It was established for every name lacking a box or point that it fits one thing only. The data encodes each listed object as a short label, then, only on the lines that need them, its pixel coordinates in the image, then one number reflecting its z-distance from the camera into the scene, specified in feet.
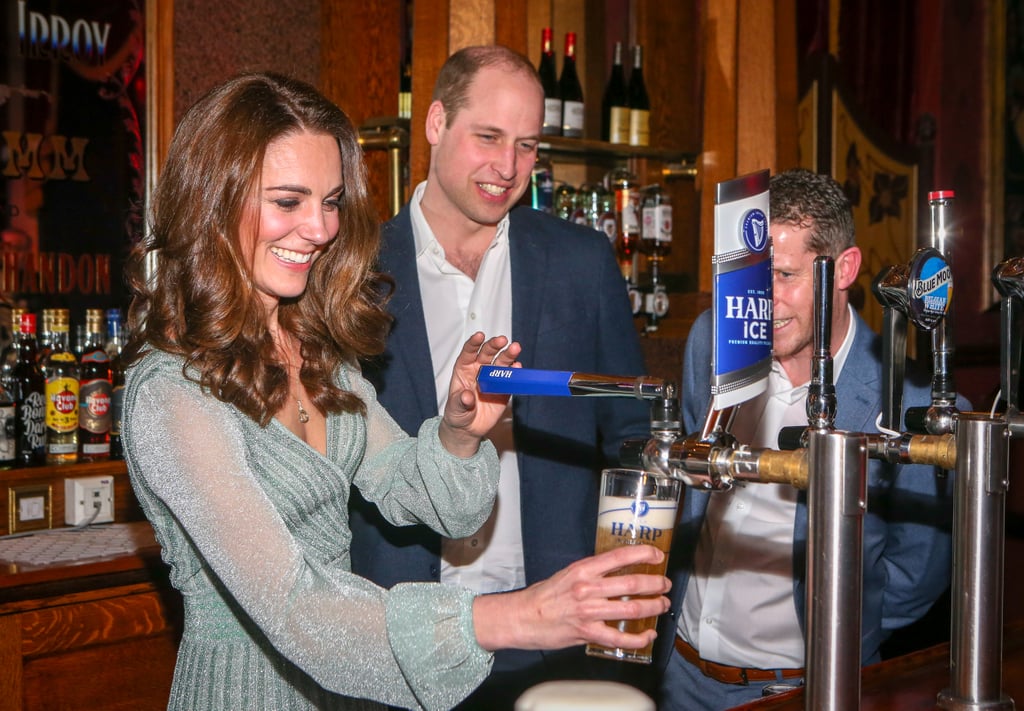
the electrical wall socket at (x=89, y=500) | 9.13
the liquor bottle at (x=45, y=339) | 9.41
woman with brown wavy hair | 4.08
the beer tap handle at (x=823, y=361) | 3.61
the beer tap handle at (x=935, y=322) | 3.96
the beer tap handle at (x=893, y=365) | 4.28
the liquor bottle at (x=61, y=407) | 9.19
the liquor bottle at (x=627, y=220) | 11.53
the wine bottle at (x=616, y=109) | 11.89
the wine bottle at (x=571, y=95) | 11.50
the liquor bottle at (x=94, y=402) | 9.39
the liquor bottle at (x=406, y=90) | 11.55
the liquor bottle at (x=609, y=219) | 11.51
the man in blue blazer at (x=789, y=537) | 6.74
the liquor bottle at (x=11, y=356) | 9.23
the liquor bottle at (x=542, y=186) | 11.19
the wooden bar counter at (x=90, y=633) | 7.50
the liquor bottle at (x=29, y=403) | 9.19
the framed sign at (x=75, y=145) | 9.57
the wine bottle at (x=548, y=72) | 11.89
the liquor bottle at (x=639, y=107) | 11.90
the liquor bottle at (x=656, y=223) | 11.47
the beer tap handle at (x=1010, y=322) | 4.34
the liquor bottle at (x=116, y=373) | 9.60
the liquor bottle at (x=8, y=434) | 8.88
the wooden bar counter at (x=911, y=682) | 4.37
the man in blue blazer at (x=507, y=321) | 8.05
